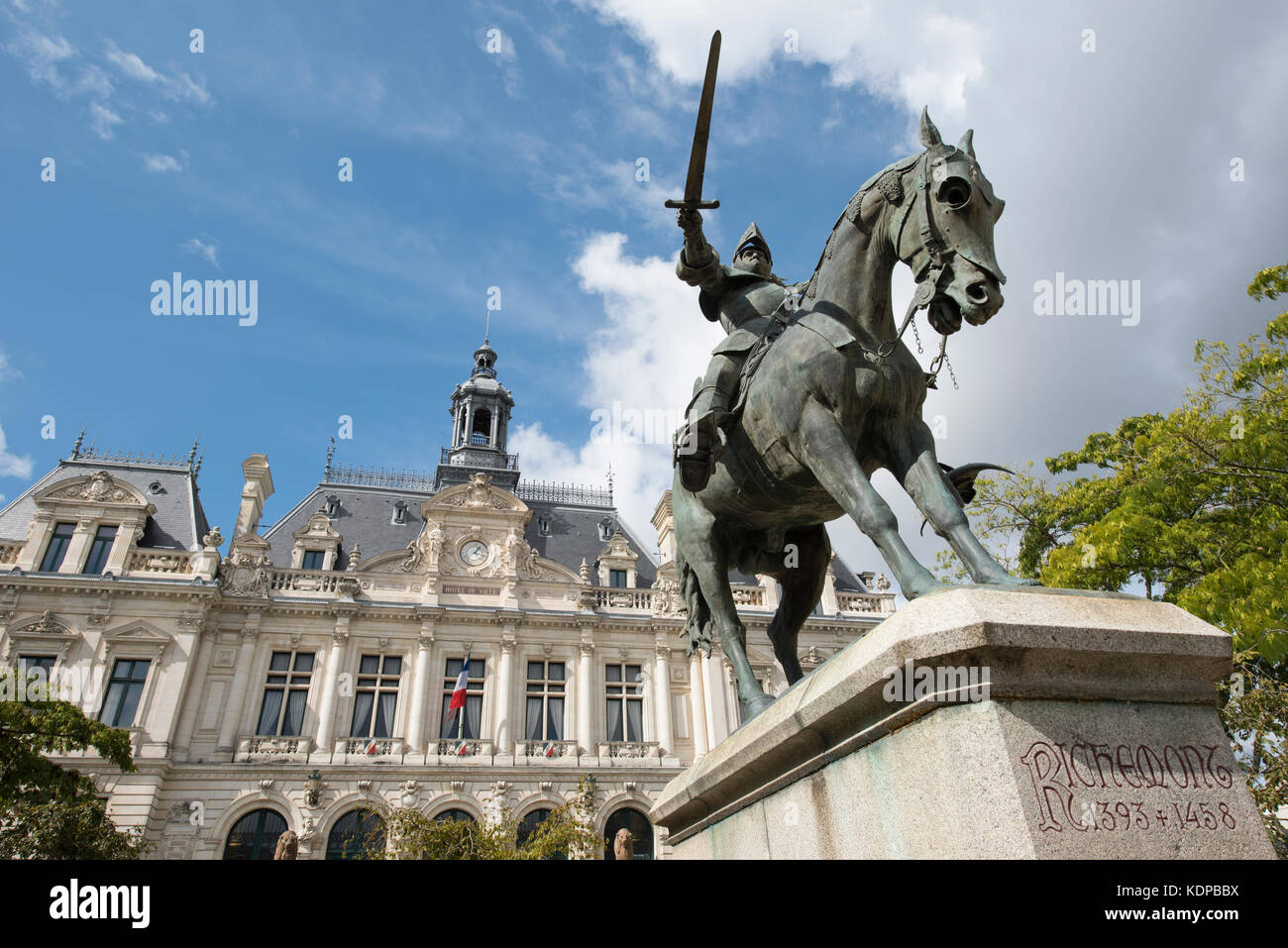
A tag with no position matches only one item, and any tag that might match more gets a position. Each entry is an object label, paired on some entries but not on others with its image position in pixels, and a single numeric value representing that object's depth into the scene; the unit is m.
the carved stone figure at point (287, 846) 18.80
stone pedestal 2.37
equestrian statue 3.70
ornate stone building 23.66
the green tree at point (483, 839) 19.19
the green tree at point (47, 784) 14.46
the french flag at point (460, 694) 24.66
